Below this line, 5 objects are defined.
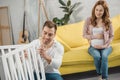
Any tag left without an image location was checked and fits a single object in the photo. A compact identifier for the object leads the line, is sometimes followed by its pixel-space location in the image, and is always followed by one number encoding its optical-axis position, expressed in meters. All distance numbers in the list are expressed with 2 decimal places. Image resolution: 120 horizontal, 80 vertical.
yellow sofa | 3.36
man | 2.14
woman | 3.19
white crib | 1.63
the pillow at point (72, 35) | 3.81
